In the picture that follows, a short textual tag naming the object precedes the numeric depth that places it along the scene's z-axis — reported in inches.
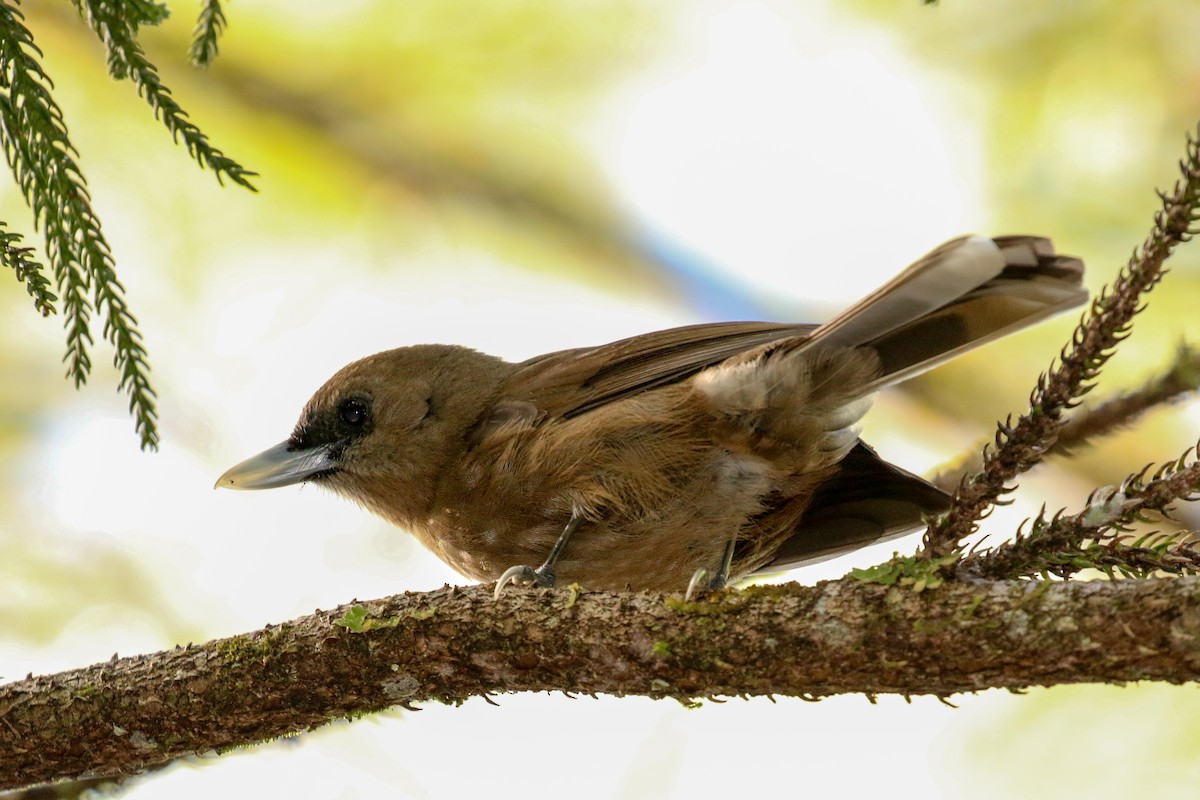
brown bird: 259.9
